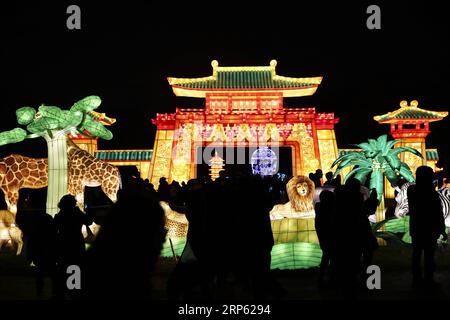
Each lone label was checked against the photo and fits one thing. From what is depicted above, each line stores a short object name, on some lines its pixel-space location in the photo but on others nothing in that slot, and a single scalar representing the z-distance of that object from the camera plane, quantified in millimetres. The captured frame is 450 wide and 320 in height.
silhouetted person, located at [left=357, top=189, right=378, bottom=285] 6395
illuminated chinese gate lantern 23688
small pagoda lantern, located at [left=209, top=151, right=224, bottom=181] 27503
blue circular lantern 23859
